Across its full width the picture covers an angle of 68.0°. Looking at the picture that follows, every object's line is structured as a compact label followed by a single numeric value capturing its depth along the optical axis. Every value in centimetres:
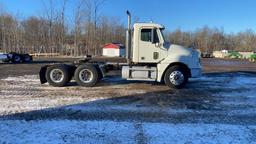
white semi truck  841
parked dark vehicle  1971
